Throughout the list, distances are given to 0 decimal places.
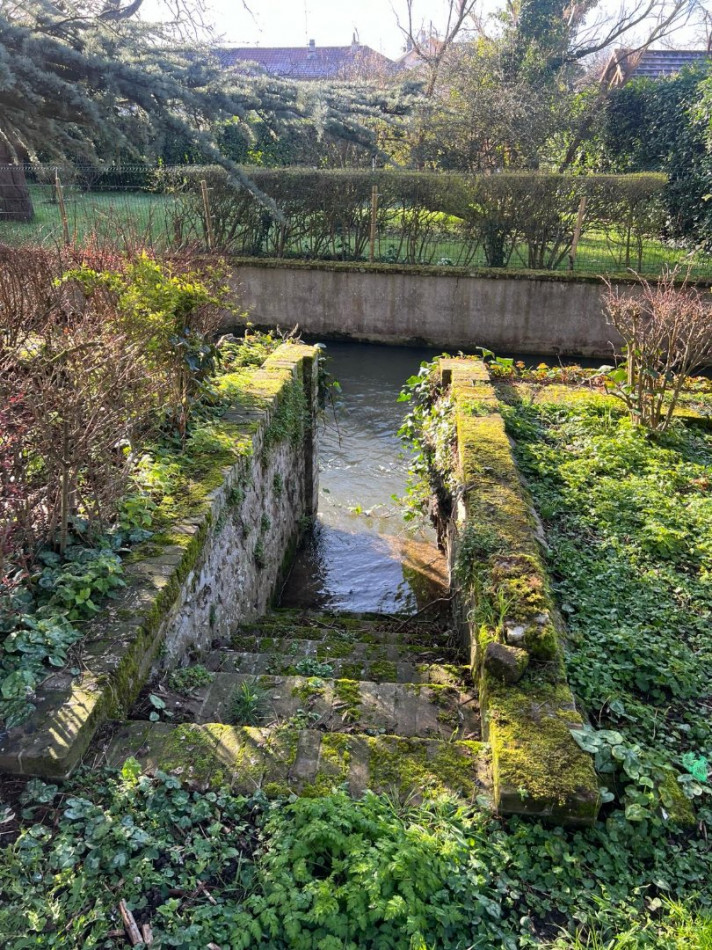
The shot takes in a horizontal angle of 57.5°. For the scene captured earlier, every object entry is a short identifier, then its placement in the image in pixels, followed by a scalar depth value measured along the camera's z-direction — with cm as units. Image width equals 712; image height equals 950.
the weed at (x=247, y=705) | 325
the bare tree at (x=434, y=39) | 2083
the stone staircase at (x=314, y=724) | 274
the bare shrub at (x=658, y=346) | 632
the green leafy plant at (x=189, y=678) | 346
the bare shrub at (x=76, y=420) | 350
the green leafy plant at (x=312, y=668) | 399
